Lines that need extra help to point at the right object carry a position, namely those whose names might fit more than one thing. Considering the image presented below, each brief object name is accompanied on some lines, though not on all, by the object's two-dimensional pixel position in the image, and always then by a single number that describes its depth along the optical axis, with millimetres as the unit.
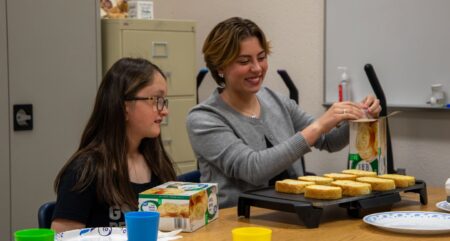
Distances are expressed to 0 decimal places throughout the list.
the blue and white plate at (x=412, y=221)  2656
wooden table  2661
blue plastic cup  2301
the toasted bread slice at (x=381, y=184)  2971
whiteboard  4487
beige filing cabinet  4875
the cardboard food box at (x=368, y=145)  3113
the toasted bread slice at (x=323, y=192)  2822
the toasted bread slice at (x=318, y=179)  2986
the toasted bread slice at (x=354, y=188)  2889
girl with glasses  2893
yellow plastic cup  2211
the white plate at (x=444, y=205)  2936
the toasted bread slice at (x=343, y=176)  3053
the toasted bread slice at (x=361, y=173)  3106
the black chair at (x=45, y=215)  2928
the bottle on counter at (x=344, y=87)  4875
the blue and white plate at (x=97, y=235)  2582
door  4436
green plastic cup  2101
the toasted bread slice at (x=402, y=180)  3060
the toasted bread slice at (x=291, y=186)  2937
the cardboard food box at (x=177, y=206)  2694
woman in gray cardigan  3265
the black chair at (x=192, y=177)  3458
